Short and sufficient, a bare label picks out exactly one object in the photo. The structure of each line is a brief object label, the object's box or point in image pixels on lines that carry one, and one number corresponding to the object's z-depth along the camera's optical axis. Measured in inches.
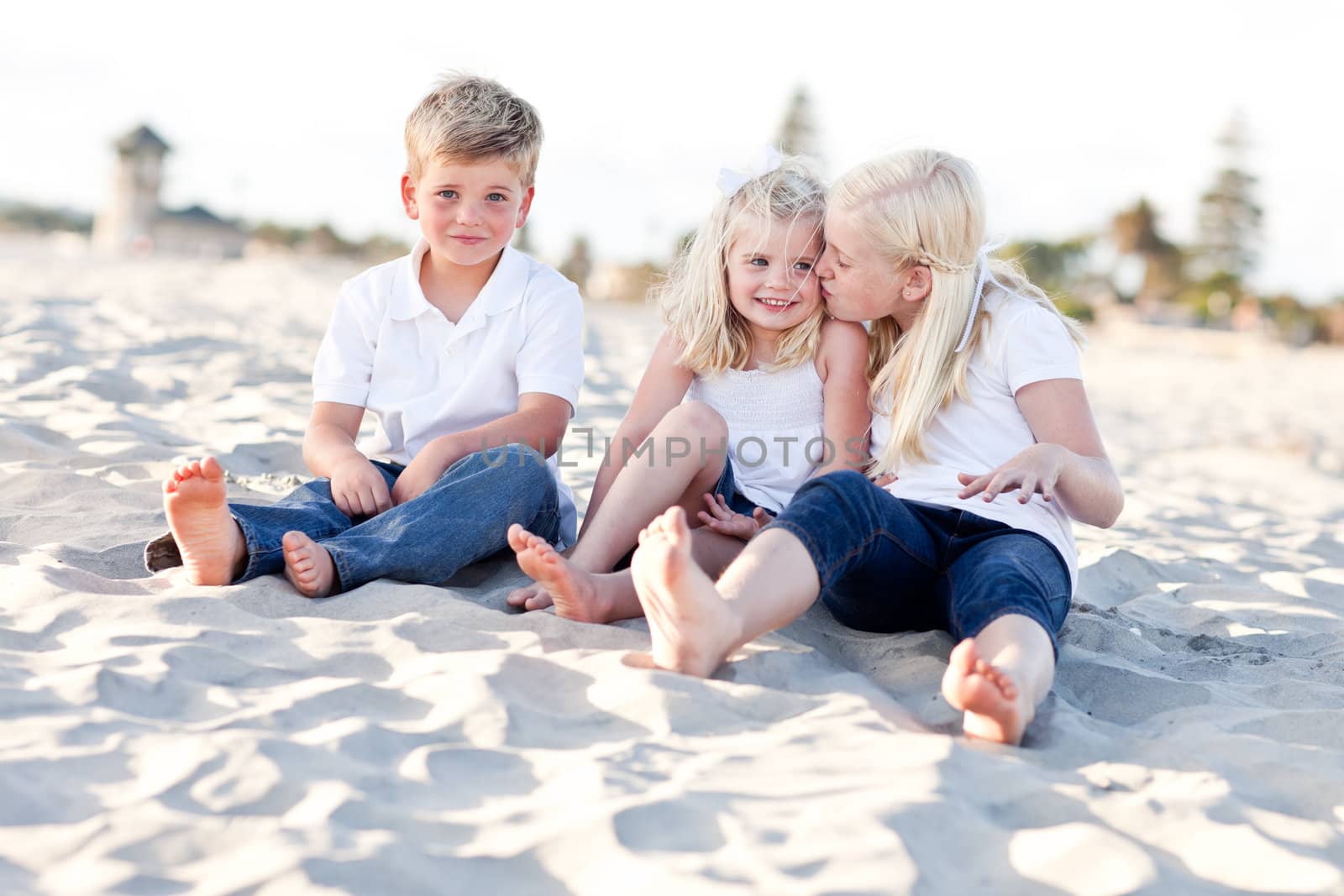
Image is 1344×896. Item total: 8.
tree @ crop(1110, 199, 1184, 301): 1417.3
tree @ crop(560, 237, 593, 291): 1010.1
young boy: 101.5
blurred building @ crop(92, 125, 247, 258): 1310.3
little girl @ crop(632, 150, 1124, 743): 77.0
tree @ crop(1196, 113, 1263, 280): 1473.9
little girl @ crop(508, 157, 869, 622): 102.7
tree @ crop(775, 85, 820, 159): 1299.2
